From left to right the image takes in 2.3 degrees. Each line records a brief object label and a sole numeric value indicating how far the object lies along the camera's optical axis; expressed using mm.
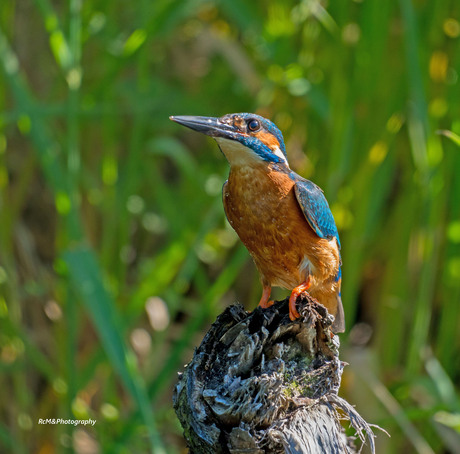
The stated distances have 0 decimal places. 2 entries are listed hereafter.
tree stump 5510
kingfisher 5647
